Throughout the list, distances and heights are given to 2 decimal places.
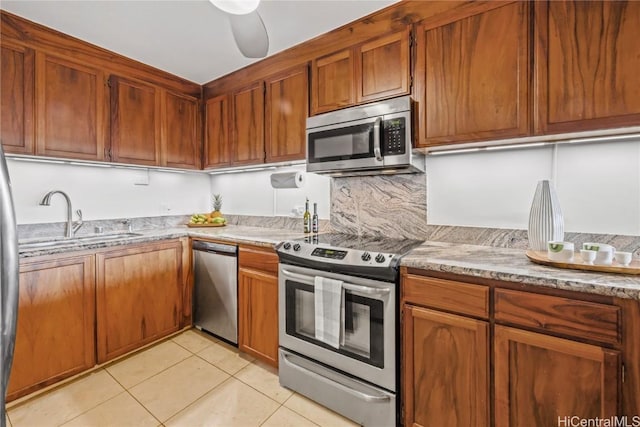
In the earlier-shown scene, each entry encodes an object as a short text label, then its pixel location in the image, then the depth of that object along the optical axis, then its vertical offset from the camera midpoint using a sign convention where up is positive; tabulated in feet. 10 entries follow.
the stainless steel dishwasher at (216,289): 7.60 -2.08
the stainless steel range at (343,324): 4.99 -2.10
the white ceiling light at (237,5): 4.10 +2.95
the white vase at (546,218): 4.94 -0.08
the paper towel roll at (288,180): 8.32 +0.96
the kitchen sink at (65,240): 6.55 -0.70
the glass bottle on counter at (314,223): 8.32 -0.29
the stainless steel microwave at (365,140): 5.82 +1.55
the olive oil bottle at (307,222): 8.29 -0.26
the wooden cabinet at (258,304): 6.75 -2.19
